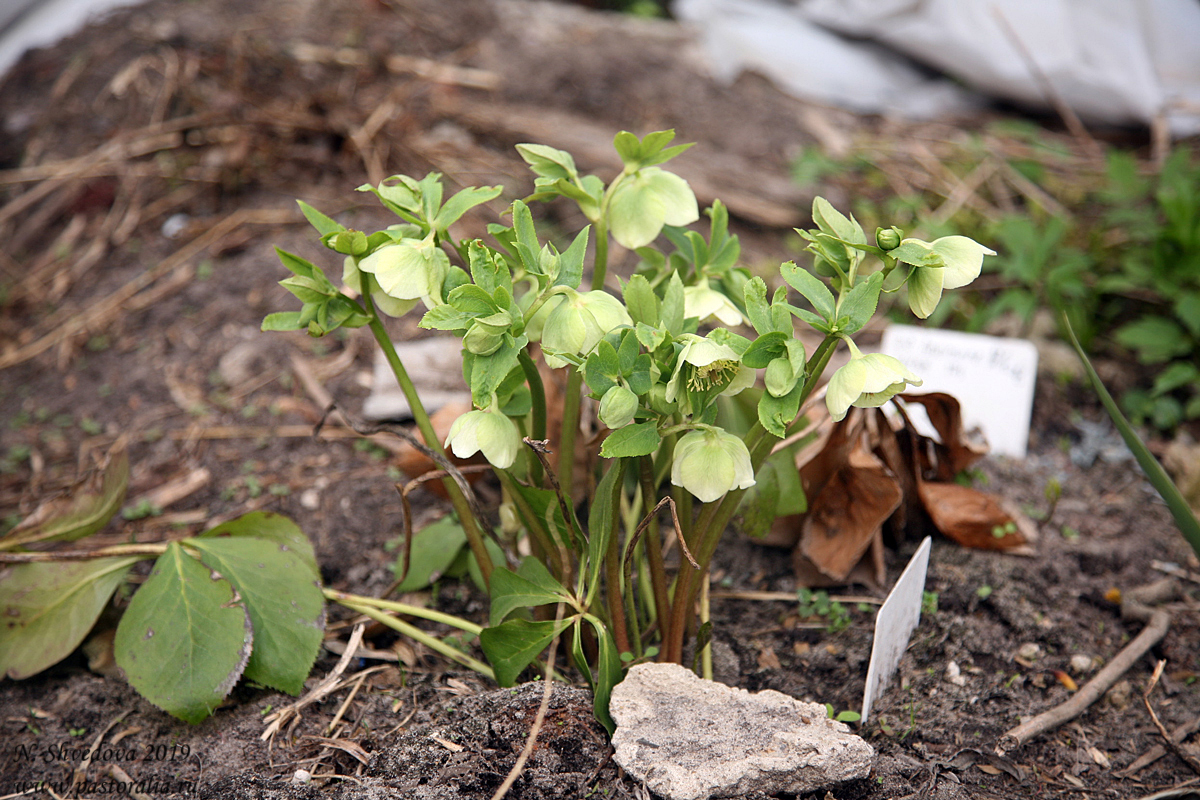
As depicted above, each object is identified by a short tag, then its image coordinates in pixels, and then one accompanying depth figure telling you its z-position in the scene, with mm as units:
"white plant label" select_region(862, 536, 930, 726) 2251
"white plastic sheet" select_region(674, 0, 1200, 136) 3591
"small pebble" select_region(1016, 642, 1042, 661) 2331
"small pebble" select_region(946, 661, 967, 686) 2310
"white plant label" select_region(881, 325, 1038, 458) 2525
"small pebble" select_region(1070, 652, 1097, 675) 2326
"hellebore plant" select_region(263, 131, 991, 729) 2143
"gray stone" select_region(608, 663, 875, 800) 2189
